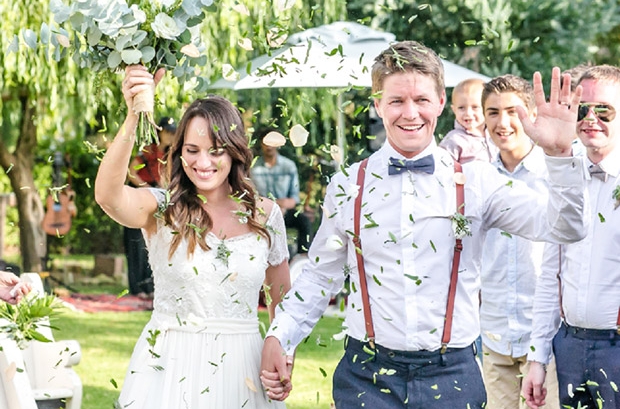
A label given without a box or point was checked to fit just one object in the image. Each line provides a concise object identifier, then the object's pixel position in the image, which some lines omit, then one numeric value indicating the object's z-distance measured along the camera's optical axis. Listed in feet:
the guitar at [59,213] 46.53
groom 12.21
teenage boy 17.85
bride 14.26
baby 20.97
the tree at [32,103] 36.29
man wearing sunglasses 13.57
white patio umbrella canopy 33.01
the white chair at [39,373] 14.65
